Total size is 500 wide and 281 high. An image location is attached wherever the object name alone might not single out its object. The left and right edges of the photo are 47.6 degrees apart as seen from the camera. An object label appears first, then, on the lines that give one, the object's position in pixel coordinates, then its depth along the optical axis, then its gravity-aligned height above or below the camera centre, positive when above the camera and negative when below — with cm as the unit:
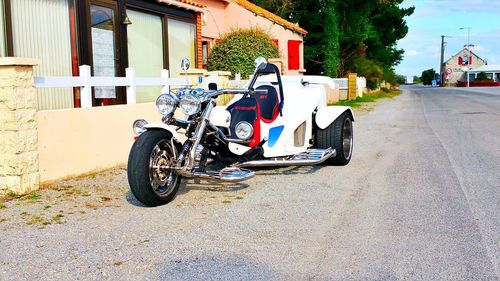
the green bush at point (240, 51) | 1804 +110
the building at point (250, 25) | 2069 +250
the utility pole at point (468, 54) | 10962 +527
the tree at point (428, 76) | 12338 +139
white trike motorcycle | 560 -57
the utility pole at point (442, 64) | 10201 +328
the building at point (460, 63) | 10369 +357
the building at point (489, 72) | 9562 +162
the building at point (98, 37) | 913 +95
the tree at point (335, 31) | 3350 +324
